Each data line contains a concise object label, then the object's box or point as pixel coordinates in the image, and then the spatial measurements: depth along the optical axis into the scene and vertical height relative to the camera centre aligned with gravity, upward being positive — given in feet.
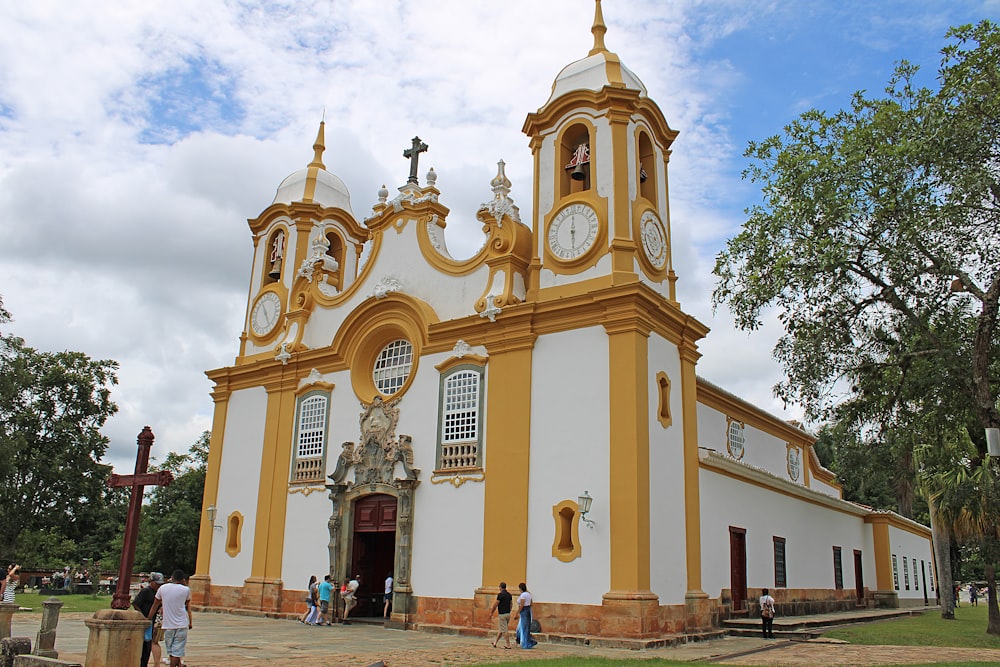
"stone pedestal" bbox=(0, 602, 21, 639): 41.75 -3.85
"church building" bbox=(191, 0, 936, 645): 53.67 +9.47
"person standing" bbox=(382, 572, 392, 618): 62.08 -3.15
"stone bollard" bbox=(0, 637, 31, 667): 34.65 -4.56
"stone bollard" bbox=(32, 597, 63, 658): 38.34 -4.21
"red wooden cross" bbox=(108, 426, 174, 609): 31.07 +1.93
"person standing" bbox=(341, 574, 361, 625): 63.10 -3.47
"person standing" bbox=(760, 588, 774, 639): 55.52 -3.70
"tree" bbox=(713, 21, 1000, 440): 42.68 +17.78
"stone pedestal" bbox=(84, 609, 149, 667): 29.25 -3.38
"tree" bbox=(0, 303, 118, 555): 115.75 +13.46
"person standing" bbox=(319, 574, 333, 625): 63.57 -4.05
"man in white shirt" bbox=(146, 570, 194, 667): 34.14 -3.00
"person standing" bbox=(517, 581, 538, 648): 49.78 -4.02
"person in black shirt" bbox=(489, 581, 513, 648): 49.83 -3.47
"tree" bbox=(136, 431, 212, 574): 111.24 +2.08
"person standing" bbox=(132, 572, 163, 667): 34.81 -2.53
